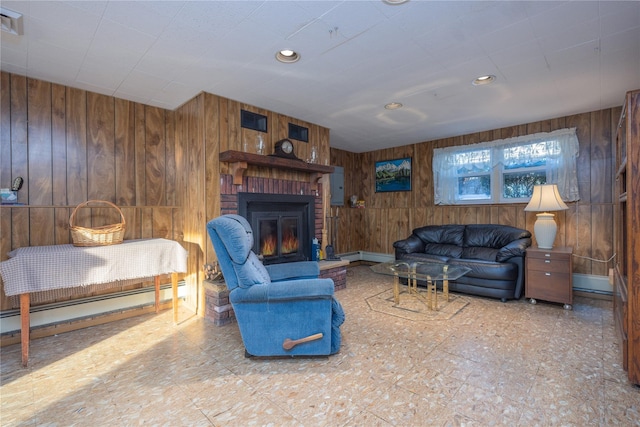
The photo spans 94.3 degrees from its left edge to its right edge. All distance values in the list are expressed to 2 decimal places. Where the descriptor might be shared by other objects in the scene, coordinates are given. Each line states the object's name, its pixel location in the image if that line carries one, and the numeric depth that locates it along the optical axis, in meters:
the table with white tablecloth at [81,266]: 2.11
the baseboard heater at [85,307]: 2.57
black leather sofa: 3.54
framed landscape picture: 5.65
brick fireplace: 2.92
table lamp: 3.56
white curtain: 3.91
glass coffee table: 3.13
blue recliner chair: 2.09
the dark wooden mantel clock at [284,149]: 3.64
